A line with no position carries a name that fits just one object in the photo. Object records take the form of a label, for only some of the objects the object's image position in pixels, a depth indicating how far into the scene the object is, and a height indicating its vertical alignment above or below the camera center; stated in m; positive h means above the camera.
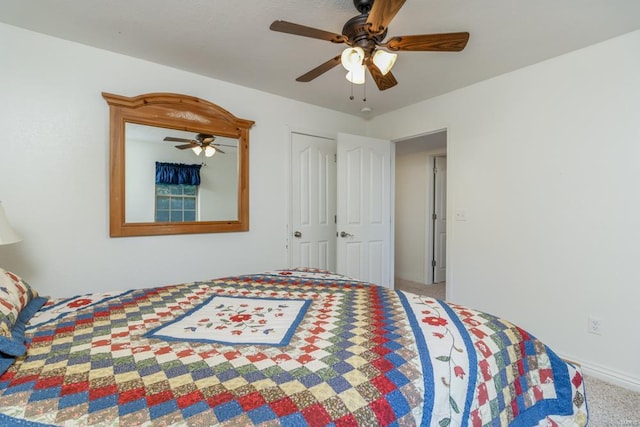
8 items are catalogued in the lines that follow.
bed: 0.75 -0.45
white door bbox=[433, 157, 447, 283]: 4.88 -0.07
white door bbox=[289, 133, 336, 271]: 3.35 +0.15
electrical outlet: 2.20 -0.77
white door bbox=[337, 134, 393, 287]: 3.39 +0.08
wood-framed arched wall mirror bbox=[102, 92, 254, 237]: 2.35 +0.74
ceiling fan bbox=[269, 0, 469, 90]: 1.54 +0.92
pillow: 0.92 -0.38
